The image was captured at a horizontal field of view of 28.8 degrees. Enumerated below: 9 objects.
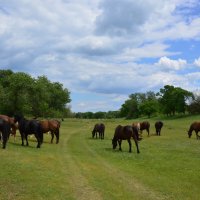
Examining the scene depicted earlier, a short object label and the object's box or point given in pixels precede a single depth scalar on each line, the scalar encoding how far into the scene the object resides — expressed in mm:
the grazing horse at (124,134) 28250
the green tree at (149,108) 152375
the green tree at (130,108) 187600
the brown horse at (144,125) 49100
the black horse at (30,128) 29078
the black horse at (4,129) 24750
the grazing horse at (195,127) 45969
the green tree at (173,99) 120500
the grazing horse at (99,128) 43500
